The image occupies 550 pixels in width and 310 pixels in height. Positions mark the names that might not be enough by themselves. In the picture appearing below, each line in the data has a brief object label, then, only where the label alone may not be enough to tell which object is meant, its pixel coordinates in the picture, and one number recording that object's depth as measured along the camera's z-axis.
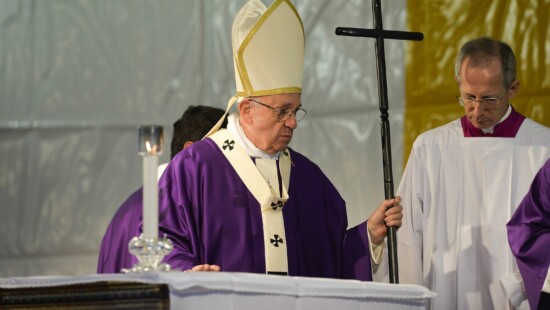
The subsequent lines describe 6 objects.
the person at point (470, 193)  10.11
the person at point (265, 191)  7.96
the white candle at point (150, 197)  5.45
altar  4.93
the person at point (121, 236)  7.59
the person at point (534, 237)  8.69
